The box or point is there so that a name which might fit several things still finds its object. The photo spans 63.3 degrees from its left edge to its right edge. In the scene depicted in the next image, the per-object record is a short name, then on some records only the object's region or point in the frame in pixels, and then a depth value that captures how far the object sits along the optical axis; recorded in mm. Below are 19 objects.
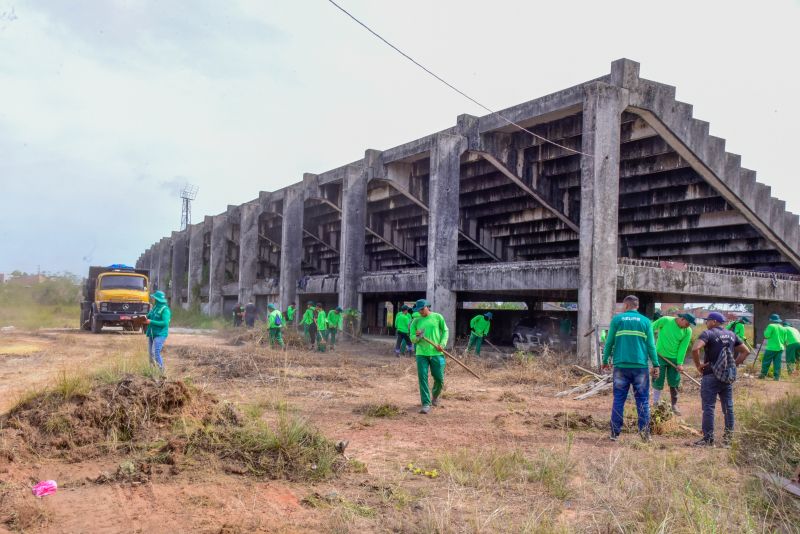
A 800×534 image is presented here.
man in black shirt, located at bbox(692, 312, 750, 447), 8125
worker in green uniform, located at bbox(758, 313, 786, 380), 15648
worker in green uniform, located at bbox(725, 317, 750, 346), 17938
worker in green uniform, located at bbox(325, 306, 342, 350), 22453
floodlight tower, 74562
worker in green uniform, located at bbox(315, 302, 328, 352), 21234
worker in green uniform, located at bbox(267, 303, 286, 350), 19609
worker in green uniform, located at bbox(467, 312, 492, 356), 20266
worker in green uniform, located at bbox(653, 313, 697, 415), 9976
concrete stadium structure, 18078
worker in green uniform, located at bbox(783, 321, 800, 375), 16781
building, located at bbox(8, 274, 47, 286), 44144
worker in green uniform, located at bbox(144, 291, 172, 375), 11953
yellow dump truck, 26875
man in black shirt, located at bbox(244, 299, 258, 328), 33212
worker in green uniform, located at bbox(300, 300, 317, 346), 21819
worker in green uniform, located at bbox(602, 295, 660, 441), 8188
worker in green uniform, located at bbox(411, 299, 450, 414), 10008
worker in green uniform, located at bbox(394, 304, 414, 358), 19766
